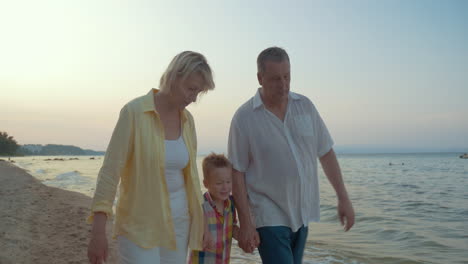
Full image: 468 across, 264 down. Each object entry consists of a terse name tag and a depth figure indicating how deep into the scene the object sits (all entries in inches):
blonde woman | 98.0
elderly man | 125.6
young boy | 127.0
